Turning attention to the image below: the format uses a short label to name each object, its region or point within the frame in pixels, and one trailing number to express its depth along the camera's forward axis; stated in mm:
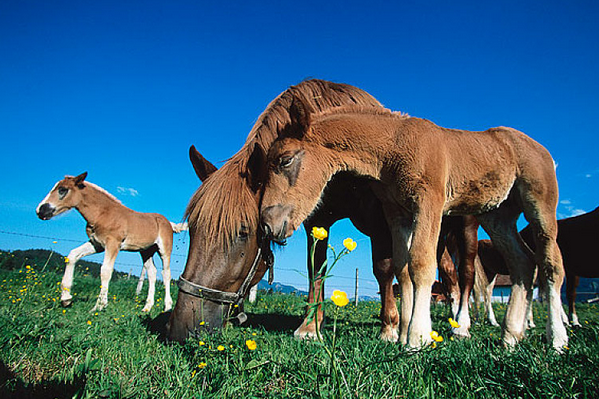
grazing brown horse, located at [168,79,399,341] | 1335
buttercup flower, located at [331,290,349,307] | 611
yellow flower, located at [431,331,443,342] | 810
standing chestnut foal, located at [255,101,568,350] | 1242
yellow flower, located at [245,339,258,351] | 894
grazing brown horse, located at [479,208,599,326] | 3137
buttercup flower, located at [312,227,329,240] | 746
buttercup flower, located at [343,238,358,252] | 712
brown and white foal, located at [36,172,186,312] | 3155
